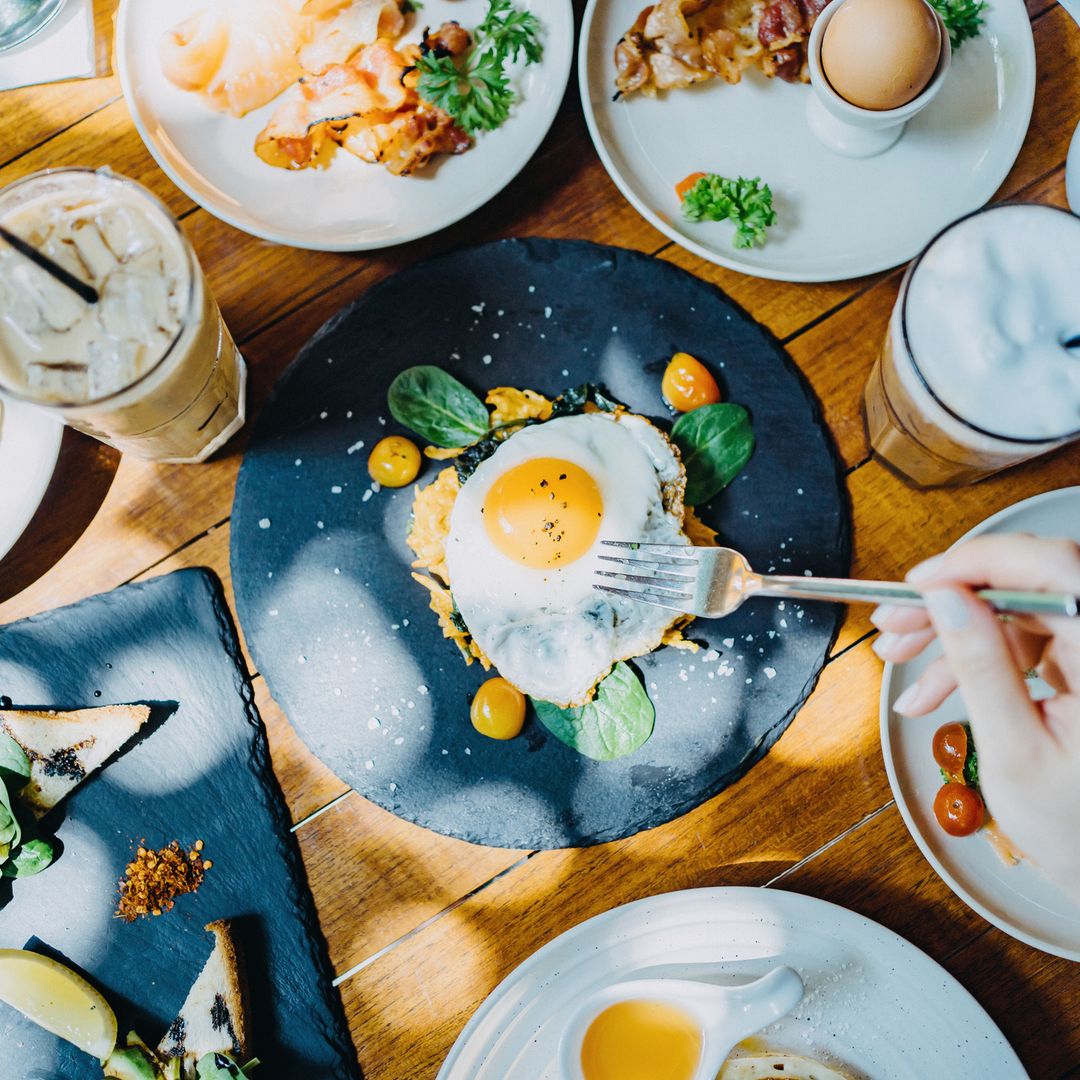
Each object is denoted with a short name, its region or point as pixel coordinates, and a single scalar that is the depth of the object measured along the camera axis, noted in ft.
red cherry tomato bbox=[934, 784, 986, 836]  1.70
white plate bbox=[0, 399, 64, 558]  1.74
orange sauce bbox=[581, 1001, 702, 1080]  1.68
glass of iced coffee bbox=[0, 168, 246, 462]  1.56
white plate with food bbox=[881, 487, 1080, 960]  1.68
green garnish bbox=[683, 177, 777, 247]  1.76
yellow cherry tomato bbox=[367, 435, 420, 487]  1.79
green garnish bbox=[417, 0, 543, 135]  1.77
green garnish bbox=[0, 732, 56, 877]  1.76
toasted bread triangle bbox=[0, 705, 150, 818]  1.79
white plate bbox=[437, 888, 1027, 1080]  1.70
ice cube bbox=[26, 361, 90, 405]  1.56
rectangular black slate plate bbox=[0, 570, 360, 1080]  1.77
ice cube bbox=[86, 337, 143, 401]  1.56
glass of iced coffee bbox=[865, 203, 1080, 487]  1.56
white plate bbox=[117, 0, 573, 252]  1.78
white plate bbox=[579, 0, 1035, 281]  1.78
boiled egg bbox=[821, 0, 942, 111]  1.62
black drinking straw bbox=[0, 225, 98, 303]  1.51
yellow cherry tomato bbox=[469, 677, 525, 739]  1.75
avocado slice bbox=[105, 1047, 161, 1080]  1.74
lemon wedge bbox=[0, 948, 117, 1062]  1.75
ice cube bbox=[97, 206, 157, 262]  1.59
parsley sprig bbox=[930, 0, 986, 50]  1.75
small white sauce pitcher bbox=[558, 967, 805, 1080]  1.64
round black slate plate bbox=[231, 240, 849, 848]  1.76
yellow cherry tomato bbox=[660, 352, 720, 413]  1.78
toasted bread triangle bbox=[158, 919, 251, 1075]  1.74
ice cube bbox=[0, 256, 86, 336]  1.57
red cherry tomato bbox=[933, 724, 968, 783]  1.71
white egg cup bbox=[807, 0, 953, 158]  1.67
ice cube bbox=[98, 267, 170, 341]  1.57
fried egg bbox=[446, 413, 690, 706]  1.69
